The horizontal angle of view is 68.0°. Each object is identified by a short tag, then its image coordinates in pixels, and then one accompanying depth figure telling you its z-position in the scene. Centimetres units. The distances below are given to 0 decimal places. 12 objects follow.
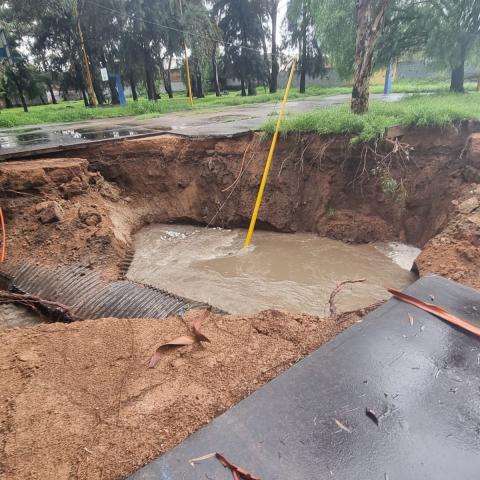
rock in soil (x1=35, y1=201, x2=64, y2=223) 585
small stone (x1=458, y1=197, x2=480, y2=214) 523
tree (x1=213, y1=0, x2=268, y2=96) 2269
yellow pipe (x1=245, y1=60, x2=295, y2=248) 639
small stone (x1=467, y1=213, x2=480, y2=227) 502
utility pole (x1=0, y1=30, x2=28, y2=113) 1159
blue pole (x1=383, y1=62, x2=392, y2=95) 1597
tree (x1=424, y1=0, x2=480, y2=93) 957
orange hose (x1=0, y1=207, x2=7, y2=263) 546
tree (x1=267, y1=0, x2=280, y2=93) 2250
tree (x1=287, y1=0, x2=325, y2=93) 2103
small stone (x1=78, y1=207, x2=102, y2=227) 602
